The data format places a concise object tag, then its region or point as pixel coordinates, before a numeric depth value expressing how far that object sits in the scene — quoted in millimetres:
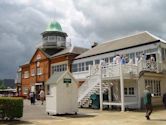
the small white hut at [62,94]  19547
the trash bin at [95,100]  25578
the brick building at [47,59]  44344
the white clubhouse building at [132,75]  23578
